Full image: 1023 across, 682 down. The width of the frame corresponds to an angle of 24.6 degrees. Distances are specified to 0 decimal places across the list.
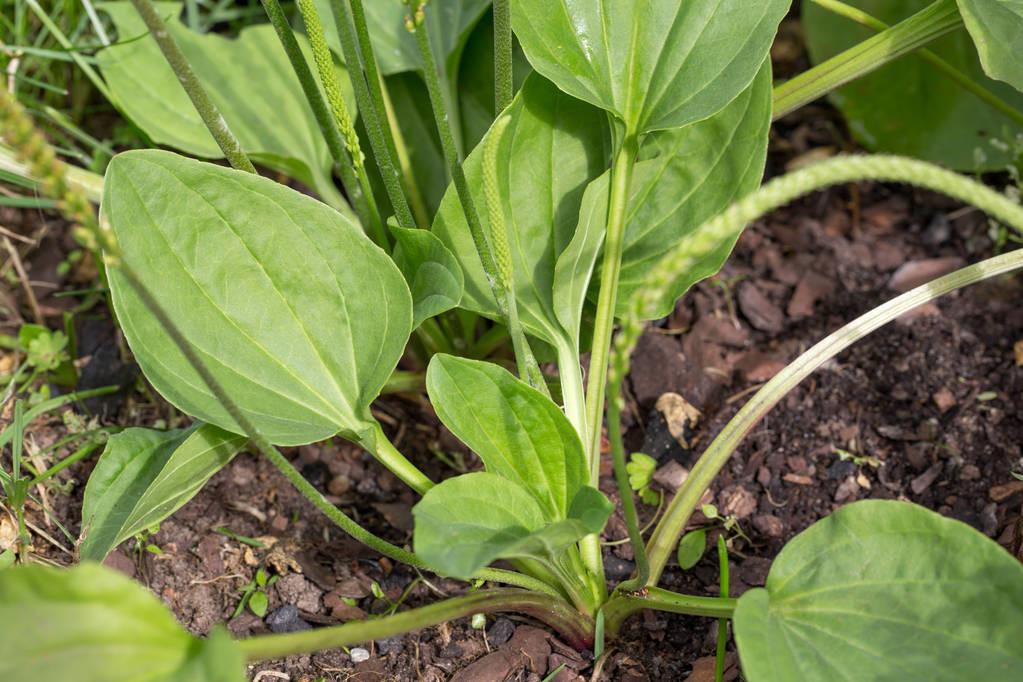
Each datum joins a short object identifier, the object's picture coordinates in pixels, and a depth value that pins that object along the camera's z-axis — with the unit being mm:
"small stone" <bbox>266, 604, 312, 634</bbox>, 837
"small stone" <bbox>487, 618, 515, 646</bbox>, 830
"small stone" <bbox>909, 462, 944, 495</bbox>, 866
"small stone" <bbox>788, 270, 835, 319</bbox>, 952
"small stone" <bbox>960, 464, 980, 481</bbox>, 865
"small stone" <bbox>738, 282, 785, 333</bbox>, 947
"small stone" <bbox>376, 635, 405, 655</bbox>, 827
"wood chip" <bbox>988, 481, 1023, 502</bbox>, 851
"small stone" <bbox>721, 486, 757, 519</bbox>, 868
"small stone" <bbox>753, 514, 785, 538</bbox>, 860
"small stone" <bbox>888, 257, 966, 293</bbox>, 958
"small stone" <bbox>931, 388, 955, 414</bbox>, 894
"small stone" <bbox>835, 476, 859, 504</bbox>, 868
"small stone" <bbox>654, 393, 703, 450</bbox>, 897
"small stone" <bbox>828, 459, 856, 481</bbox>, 875
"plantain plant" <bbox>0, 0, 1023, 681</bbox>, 738
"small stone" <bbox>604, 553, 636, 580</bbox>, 848
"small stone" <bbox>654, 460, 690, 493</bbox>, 876
